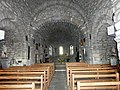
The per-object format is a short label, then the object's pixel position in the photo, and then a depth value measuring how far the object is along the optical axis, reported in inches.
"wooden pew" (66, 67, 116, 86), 132.8
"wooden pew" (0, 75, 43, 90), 91.1
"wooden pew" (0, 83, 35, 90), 60.6
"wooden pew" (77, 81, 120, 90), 62.6
